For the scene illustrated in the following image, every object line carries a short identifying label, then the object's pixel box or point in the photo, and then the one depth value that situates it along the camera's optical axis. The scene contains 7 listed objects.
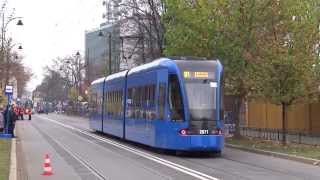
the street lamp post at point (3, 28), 37.94
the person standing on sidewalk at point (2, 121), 39.95
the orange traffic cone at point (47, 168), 18.42
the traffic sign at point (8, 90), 45.34
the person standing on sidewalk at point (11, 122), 40.12
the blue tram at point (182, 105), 25.20
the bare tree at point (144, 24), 52.06
